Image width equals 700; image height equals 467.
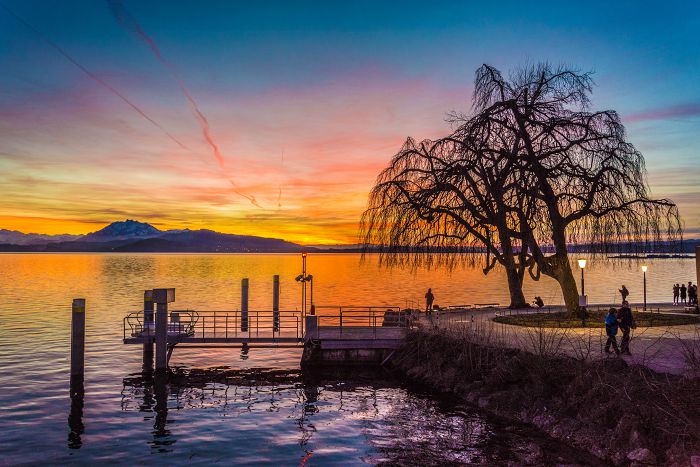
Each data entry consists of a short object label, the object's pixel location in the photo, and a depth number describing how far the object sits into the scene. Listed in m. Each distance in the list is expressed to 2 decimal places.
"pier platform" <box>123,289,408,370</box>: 28.11
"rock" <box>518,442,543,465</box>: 15.79
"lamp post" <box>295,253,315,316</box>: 37.38
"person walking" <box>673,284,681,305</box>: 44.08
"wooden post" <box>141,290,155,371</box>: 30.11
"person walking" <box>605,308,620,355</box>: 20.77
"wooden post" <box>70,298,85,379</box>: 26.45
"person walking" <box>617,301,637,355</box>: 20.72
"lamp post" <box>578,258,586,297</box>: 30.60
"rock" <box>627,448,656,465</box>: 14.04
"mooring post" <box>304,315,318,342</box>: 29.83
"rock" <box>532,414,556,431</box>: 18.03
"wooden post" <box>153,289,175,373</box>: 27.83
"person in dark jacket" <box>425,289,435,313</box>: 37.03
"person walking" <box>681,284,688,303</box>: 42.02
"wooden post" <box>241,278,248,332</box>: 38.62
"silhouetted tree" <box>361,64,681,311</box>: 26.75
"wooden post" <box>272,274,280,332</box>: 39.81
